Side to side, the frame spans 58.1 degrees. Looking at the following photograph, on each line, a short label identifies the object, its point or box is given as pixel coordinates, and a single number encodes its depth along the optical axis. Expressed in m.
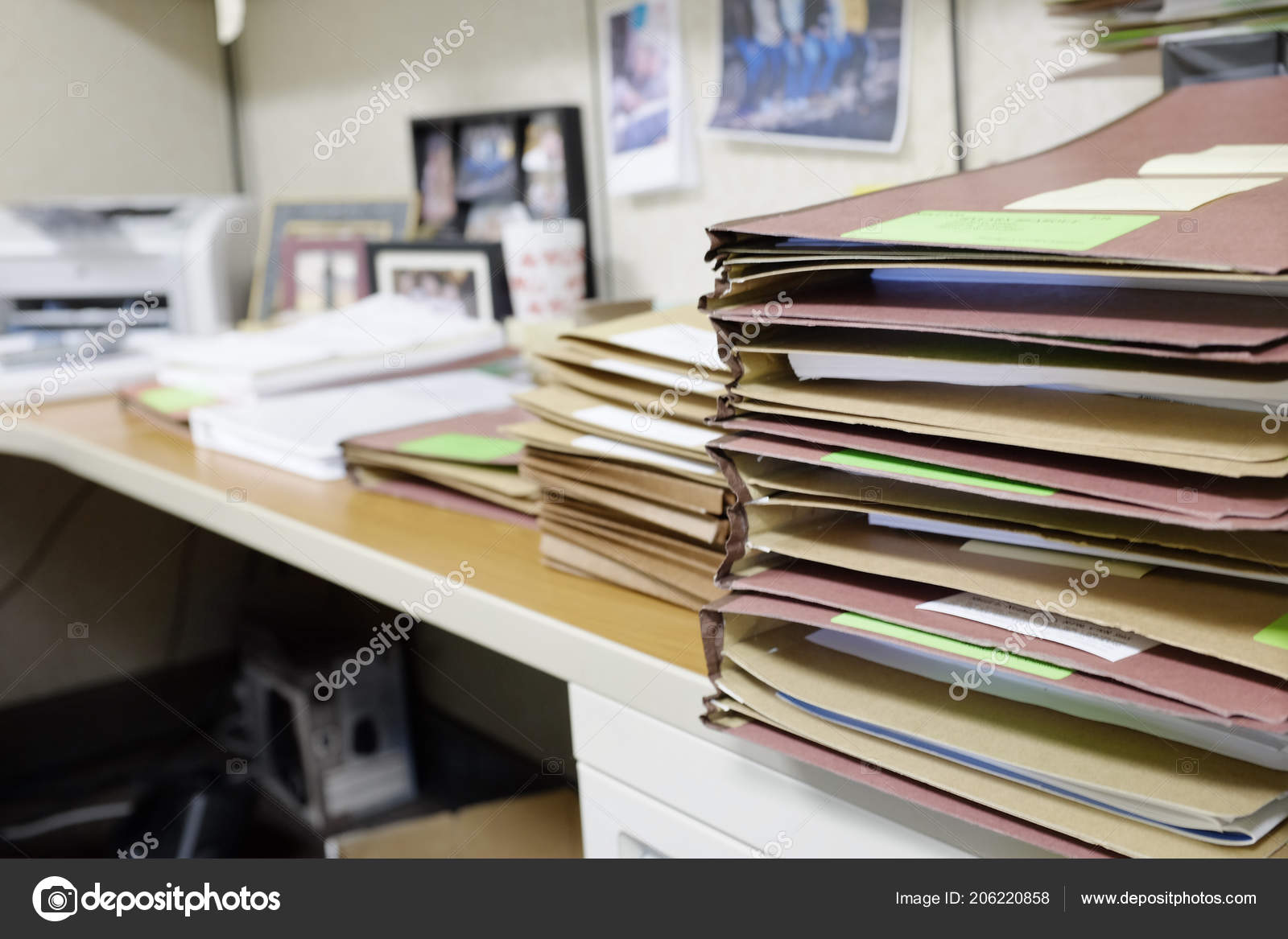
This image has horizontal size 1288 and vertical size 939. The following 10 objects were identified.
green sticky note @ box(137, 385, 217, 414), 1.25
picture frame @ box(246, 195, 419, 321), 1.71
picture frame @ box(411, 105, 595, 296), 1.48
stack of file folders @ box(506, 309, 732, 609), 0.66
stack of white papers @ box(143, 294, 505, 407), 1.21
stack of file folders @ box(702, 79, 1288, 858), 0.40
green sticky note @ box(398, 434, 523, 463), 0.89
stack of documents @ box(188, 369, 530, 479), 1.02
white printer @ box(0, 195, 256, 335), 1.69
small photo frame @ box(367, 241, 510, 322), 1.48
